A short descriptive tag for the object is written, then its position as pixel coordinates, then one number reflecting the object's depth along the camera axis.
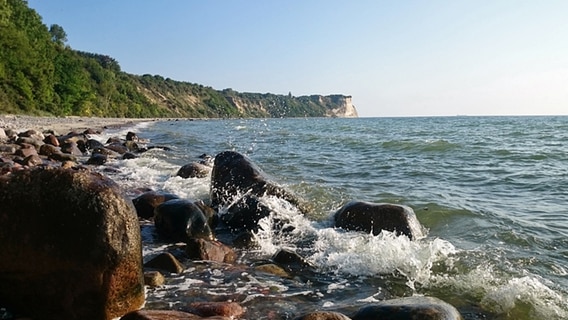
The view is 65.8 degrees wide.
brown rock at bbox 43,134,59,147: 18.27
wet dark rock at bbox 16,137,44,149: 16.41
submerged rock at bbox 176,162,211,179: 12.54
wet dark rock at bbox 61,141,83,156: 17.58
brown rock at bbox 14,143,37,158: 13.22
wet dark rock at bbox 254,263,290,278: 5.85
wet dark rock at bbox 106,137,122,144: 23.48
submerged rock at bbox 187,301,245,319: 4.29
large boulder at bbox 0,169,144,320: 3.83
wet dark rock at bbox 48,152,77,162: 14.43
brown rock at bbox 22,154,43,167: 11.48
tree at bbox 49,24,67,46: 79.19
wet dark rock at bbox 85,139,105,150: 19.95
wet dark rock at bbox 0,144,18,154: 14.08
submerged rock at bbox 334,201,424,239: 7.60
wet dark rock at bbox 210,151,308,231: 8.64
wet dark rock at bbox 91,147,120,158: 17.55
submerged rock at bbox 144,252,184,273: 5.59
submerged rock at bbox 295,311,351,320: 3.83
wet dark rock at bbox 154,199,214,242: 7.05
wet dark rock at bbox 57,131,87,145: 19.79
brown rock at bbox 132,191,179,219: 8.34
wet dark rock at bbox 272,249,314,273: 6.12
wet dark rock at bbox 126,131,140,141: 26.75
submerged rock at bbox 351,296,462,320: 3.90
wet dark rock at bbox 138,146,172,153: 20.94
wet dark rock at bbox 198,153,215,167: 16.62
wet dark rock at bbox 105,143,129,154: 19.14
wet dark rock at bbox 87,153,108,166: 14.95
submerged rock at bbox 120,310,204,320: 3.65
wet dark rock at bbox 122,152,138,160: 17.14
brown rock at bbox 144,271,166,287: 4.98
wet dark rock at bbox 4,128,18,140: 19.56
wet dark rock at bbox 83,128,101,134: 29.25
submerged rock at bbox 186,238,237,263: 6.23
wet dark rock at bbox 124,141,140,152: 20.74
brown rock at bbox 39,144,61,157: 14.98
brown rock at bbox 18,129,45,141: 18.67
